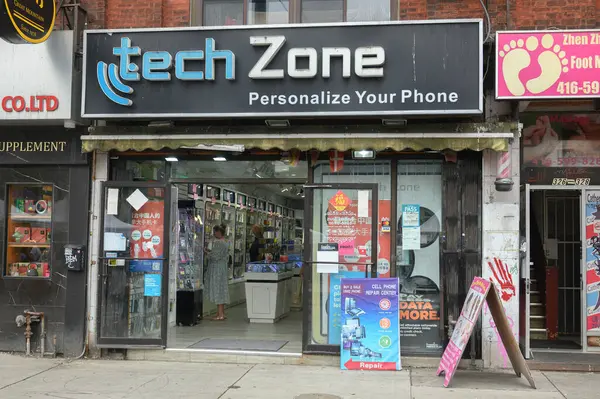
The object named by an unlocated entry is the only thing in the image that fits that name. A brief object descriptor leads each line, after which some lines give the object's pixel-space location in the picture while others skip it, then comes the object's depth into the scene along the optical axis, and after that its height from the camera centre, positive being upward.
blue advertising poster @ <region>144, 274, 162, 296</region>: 9.17 -0.72
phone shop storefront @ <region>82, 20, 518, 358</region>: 8.06 +1.25
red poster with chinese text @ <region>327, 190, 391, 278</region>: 8.77 +0.03
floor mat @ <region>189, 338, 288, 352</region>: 9.19 -1.61
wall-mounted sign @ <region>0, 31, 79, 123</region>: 8.67 +2.02
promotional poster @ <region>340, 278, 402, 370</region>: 8.31 -1.15
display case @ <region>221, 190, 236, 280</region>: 14.43 +0.30
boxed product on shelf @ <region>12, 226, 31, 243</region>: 9.52 -0.04
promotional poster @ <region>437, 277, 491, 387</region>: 7.41 -1.05
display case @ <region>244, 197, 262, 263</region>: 16.22 +0.38
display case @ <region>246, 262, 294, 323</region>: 11.98 -1.07
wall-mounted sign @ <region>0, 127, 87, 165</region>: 9.20 +1.22
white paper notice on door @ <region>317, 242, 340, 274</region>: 8.74 -0.30
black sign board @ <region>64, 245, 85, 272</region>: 9.00 -0.36
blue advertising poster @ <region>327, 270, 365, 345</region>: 8.70 -0.92
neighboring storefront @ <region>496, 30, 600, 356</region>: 7.77 +0.92
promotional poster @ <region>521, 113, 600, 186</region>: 8.81 +1.26
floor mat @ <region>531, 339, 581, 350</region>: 9.66 -1.61
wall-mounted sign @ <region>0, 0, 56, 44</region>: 7.67 +2.61
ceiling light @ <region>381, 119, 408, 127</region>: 8.23 +1.48
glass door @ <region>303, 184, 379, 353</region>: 8.74 -0.15
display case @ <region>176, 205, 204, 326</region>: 11.52 -0.55
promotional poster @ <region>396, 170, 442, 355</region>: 8.60 -0.26
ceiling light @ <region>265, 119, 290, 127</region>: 8.50 +1.50
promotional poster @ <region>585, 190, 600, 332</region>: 9.22 -0.26
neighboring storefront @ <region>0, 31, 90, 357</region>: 8.71 +0.48
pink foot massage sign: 7.71 +2.12
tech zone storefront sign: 7.96 +2.10
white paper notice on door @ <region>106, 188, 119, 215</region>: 9.17 +0.41
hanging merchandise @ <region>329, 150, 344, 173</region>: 8.84 +1.03
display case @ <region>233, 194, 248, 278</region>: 15.21 -0.08
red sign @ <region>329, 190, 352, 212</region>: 8.84 +0.48
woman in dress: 12.41 -0.75
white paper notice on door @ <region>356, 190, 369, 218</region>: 8.77 +0.45
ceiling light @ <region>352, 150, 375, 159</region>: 8.72 +1.12
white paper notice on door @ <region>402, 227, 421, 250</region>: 8.73 -0.01
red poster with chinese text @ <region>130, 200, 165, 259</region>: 9.23 +0.03
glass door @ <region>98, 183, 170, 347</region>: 9.11 -0.40
